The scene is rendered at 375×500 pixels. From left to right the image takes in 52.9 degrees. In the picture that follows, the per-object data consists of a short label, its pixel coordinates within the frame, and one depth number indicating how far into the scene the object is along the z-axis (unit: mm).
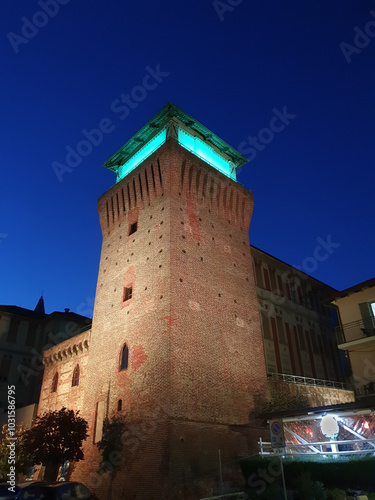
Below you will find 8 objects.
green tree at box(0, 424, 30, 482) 17875
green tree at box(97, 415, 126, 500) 15297
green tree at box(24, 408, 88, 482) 15789
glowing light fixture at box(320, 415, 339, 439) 12625
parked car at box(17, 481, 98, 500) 11781
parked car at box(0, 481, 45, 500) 12117
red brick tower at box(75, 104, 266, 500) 14438
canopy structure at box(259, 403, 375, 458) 12125
